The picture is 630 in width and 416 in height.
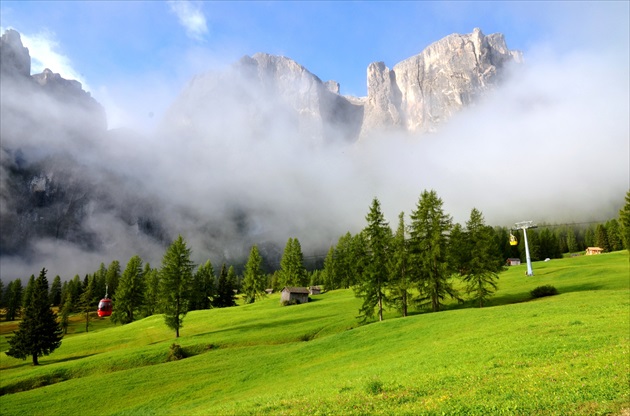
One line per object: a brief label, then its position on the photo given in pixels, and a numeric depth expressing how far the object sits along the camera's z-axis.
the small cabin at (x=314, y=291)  93.14
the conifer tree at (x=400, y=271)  49.00
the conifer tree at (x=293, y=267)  99.31
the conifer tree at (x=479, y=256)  49.34
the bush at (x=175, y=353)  42.91
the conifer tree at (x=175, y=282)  55.72
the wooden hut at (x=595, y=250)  126.75
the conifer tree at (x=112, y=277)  124.81
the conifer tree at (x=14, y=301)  126.44
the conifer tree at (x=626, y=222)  65.56
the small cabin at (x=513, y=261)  121.36
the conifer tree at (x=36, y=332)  52.66
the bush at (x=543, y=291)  48.97
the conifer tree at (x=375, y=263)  48.88
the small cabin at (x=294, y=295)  78.44
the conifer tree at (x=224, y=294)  105.06
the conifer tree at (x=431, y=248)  48.66
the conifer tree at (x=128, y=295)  89.69
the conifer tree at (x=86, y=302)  91.04
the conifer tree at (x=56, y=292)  143.25
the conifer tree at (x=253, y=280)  102.44
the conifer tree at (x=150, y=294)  94.75
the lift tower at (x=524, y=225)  77.11
